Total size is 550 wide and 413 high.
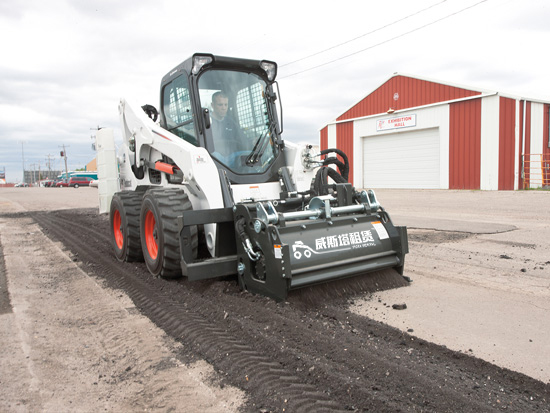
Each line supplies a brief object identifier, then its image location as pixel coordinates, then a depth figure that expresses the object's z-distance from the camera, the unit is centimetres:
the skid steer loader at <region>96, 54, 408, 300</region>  419
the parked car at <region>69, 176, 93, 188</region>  5728
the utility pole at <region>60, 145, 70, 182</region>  7131
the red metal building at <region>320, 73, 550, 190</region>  1800
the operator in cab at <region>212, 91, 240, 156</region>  525
